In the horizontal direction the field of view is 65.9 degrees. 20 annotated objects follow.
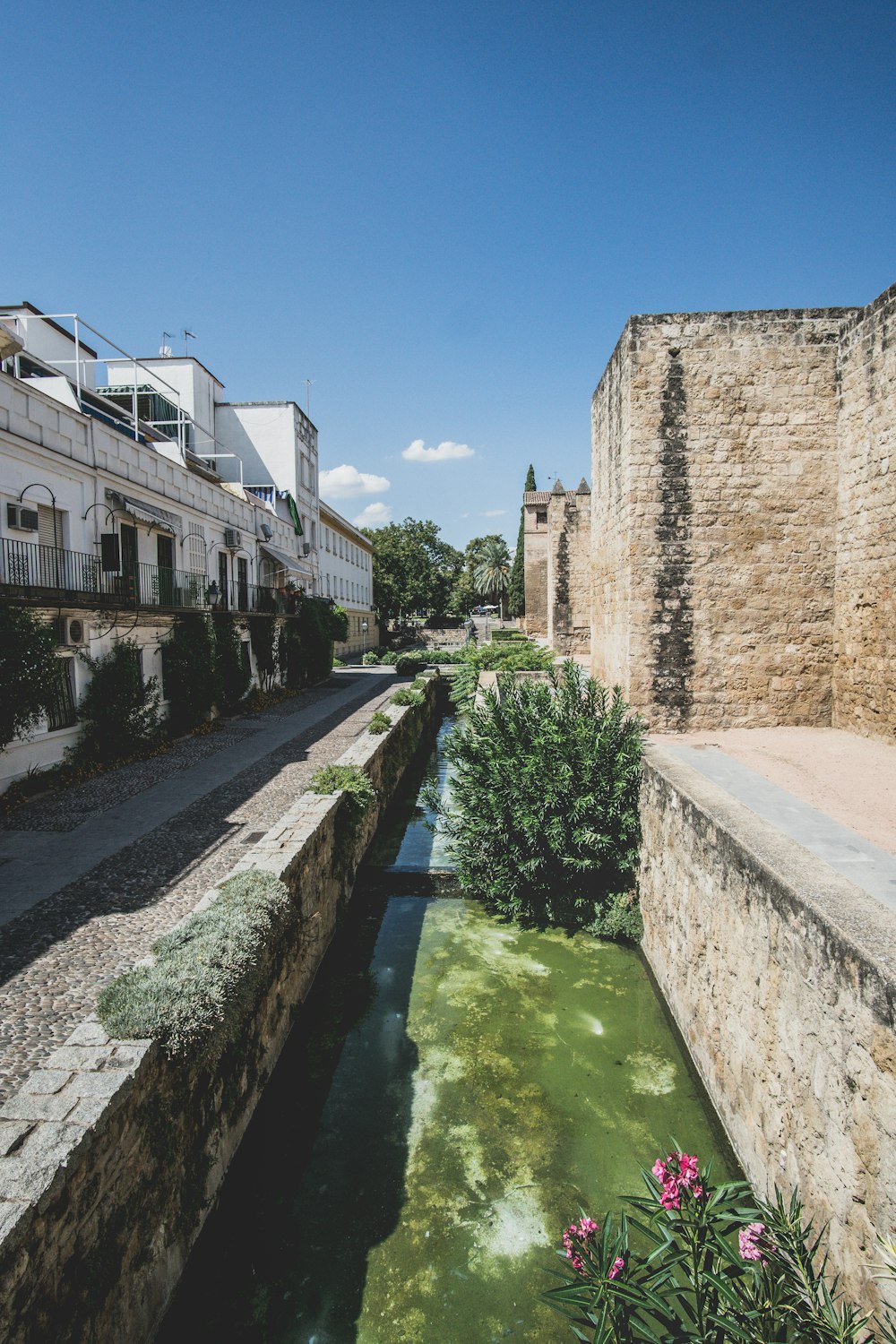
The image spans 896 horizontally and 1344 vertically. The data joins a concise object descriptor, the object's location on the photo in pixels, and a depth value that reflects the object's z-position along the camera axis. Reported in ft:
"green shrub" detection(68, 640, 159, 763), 37.76
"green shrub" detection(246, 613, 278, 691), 68.18
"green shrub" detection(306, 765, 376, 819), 28.55
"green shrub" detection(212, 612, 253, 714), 56.39
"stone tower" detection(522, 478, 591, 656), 69.77
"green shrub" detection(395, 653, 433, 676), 98.27
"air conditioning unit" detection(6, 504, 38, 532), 32.22
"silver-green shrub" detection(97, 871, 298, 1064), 12.00
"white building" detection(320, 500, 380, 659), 114.73
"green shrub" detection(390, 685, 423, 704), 57.70
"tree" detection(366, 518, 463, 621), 179.53
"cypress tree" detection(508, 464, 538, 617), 160.37
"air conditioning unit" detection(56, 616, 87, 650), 35.73
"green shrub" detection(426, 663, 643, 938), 24.39
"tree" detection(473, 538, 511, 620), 212.48
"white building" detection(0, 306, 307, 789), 32.71
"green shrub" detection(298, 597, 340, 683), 81.05
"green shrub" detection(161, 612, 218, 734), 48.11
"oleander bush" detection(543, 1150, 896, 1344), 9.30
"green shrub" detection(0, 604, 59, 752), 28.37
